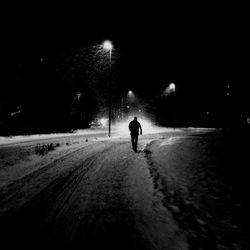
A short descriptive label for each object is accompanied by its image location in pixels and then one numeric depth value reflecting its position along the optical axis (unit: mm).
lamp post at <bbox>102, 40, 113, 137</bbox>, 19414
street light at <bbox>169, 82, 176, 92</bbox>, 38350
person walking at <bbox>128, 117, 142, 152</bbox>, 12711
